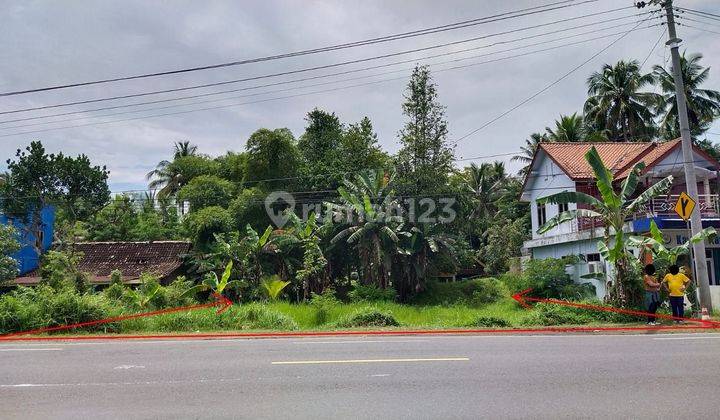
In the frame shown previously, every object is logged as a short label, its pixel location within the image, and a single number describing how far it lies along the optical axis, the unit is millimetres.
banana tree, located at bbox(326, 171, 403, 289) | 28898
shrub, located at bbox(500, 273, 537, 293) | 25084
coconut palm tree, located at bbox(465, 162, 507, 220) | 47219
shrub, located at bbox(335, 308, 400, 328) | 16609
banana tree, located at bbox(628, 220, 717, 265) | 15977
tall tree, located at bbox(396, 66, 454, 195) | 31922
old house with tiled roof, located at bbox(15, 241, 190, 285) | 31000
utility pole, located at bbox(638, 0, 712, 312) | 15977
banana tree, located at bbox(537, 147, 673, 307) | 16953
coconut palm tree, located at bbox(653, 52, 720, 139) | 37531
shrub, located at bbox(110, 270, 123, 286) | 27828
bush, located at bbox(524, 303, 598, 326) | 16297
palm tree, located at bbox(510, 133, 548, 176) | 44666
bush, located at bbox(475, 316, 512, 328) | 16172
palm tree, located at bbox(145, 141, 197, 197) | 47406
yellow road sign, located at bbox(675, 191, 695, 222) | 15734
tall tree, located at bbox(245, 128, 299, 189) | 33125
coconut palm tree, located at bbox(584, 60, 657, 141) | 39156
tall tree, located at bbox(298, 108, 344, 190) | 33750
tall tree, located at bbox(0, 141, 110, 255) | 31609
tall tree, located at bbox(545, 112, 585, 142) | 42281
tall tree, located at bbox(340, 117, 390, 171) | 33969
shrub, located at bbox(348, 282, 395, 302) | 28094
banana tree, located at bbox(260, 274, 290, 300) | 27250
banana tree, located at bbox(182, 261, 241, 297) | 25797
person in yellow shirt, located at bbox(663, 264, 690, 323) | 14945
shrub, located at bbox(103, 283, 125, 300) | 23547
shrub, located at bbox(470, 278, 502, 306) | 29703
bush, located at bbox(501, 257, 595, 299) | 22688
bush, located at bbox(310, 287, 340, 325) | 21469
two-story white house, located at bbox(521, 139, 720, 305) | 22391
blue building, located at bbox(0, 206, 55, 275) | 33500
